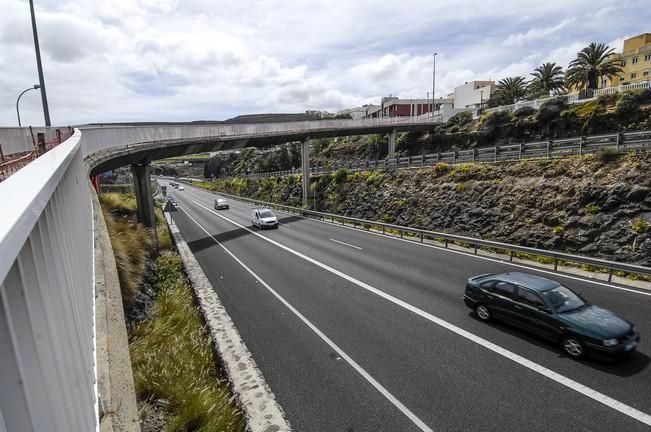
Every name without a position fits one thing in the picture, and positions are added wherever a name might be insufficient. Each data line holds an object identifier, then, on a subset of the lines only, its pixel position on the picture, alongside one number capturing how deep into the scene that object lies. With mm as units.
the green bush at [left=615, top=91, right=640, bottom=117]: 29703
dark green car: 7645
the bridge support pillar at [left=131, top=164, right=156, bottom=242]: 22453
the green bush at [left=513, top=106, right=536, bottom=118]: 37562
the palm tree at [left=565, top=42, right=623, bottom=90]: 39875
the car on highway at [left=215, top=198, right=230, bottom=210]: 45188
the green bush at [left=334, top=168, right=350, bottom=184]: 36759
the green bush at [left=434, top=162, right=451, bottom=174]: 26992
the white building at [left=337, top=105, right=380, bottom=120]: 112562
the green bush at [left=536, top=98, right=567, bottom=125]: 34969
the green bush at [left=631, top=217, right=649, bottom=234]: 14656
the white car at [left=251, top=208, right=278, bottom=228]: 28188
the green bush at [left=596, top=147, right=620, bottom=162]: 18016
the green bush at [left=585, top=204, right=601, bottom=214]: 16594
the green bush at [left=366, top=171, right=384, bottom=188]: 31594
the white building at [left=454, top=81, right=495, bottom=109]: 78938
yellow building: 64188
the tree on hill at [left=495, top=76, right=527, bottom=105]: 57969
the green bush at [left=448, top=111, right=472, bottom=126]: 46469
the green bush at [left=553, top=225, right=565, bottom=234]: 17031
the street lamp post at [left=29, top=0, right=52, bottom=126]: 12000
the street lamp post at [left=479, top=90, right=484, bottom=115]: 75025
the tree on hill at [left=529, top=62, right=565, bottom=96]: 51750
